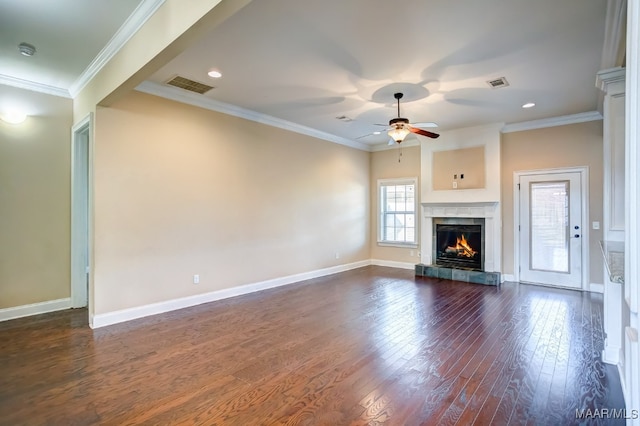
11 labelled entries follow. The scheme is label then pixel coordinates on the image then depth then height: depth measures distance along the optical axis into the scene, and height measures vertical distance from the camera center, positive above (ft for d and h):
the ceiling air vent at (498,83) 13.58 +5.69
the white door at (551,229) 18.62 -0.93
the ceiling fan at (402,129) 13.87 +3.71
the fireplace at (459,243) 21.68 -2.12
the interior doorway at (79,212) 14.97 +0.01
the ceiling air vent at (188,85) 13.61 +5.66
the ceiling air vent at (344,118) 18.85 +5.70
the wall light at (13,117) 13.34 +4.04
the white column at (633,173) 4.08 +0.54
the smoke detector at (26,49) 11.07 +5.77
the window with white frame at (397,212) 25.53 +0.07
